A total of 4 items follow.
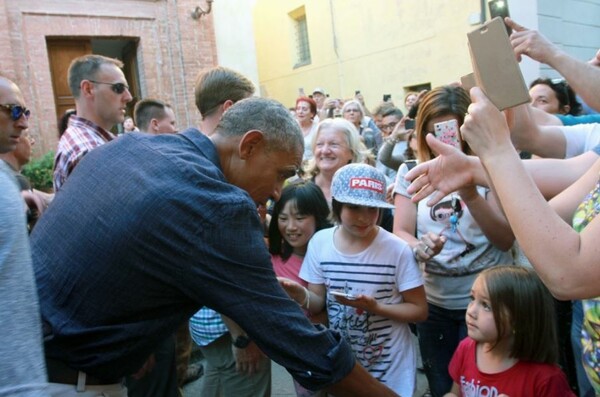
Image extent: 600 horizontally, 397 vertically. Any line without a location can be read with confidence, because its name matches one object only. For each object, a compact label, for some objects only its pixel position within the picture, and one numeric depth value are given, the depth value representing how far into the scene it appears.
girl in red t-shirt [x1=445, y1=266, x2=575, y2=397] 1.77
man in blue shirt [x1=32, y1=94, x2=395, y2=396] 1.28
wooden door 8.48
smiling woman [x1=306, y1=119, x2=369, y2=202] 3.16
